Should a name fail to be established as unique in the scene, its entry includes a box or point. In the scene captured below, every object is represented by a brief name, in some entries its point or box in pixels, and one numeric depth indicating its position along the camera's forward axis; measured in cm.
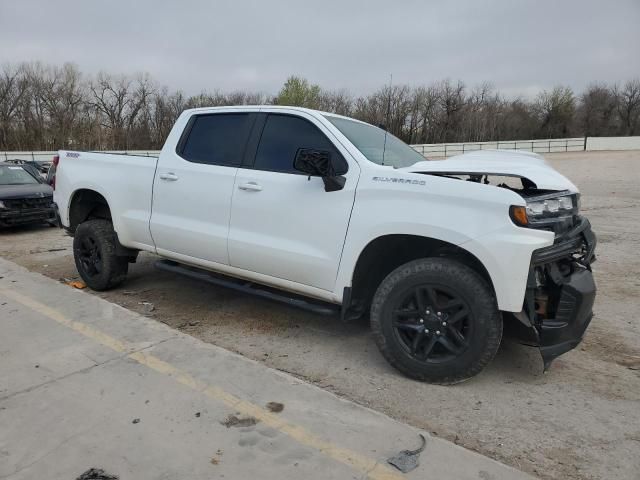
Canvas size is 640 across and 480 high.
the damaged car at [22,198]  989
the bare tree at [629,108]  8003
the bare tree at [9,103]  5734
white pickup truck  319
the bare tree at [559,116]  7975
